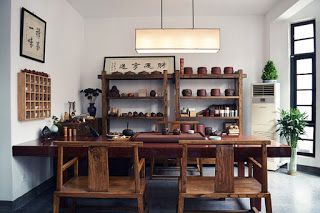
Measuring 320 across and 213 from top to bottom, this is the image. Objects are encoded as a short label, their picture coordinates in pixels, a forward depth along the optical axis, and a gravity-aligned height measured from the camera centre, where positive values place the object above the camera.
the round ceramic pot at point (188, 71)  4.89 +0.63
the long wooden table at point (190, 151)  2.52 -0.43
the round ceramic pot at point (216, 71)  4.87 +0.62
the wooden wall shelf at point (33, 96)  2.99 +0.10
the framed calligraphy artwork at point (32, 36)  3.08 +0.84
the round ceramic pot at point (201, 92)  4.94 +0.24
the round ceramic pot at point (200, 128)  4.28 -0.37
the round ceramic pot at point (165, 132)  3.24 -0.32
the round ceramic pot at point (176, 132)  3.22 -0.32
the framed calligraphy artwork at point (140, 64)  5.21 +0.80
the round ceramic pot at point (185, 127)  3.83 -0.33
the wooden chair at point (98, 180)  2.12 -0.61
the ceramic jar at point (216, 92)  4.94 +0.25
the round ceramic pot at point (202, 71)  4.90 +0.63
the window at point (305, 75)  4.59 +0.53
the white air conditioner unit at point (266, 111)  4.62 -0.10
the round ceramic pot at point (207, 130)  4.21 -0.41
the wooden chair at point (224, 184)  2.12 -0.63
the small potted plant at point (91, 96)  4.97 +0.19
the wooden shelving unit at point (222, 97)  4.80 +0.20
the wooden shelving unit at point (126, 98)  4.84 +0.17
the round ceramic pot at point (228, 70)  4.88 +0.64
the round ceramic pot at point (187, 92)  4.92 +0.24
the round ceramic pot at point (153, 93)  4.95 +0.22
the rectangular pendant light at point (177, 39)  3.25 +0.81
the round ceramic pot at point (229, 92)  4.89 +0.24
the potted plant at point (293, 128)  4.34 -0.37
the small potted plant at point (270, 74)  4.70 +0.56
